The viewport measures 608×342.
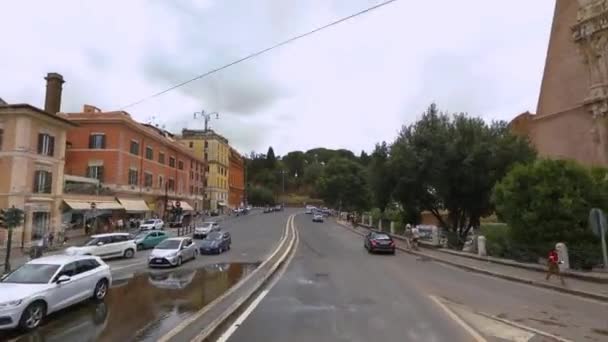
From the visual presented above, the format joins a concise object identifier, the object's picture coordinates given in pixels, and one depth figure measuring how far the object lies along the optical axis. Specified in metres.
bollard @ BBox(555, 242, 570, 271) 17.09
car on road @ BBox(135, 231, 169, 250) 32.34
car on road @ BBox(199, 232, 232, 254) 28.66
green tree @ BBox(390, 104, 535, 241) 28.09
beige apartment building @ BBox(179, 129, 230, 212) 94.12
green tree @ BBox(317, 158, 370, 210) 81.56
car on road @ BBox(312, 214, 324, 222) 71.08
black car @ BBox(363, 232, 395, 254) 28.72
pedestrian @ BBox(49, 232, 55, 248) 32.22
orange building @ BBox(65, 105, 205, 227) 47.38
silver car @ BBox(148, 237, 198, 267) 22.09
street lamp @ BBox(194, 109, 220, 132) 56.75
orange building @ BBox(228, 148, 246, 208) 111.50
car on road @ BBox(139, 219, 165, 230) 43.19
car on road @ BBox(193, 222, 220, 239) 42.53
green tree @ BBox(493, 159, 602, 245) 18.62
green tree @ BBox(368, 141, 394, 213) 34.22
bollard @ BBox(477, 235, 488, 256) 23.31
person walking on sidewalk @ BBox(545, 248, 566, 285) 15.74
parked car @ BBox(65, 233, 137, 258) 24.86
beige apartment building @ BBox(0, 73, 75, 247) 32.12
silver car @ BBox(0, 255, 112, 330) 9.44
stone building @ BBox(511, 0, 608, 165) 29.62
